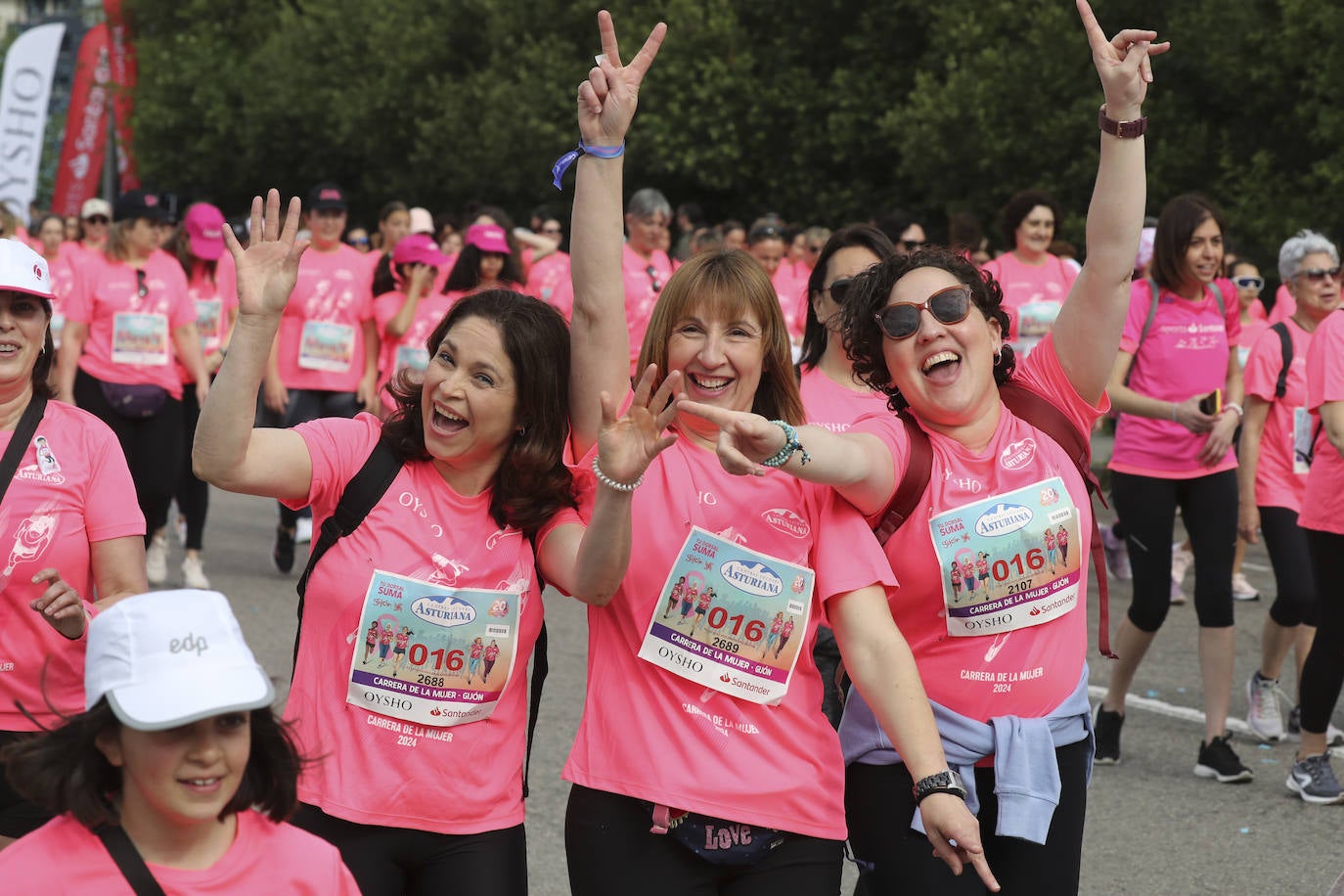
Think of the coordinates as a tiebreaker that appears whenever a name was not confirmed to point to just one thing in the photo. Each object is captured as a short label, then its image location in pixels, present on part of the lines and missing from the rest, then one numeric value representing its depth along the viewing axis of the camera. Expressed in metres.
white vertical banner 33.81
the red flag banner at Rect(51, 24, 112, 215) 40.12
